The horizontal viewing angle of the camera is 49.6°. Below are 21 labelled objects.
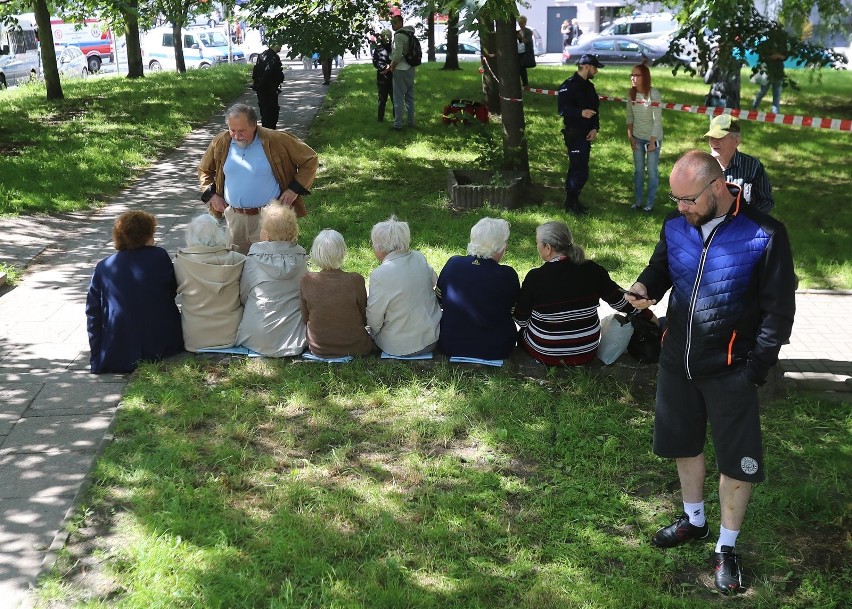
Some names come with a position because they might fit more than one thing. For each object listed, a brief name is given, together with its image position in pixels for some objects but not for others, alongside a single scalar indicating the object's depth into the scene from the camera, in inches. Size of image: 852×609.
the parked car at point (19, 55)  1159.6
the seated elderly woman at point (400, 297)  245.2
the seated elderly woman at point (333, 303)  243.4
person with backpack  591.8
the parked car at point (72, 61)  1362.0
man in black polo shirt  240.8
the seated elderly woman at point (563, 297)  229.6
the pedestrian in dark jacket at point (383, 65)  610.2
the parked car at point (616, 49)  1302.9
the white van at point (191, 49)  1485.0
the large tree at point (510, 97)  461.1
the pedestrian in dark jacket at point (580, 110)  418.3
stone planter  443.2
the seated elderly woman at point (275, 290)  254.7
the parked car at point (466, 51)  1546.5
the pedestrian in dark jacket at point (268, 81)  554.9
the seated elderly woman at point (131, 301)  246.4
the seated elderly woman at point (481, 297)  237.5
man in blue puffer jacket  149.0
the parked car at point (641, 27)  1472.7
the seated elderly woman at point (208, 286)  253.3
